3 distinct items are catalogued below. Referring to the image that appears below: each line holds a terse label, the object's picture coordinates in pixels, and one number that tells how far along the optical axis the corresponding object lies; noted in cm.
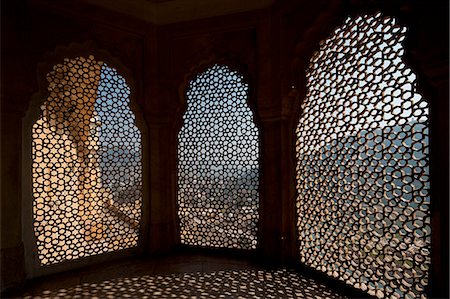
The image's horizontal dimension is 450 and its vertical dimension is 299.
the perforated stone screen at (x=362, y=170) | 223
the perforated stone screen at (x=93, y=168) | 318
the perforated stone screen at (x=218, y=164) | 360
